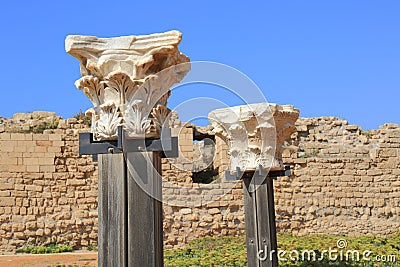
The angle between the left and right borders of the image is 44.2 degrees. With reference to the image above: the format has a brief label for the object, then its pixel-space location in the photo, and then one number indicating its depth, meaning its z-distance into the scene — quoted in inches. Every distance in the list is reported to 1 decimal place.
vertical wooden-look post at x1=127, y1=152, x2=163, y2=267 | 128.6
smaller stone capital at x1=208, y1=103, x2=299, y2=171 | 247.6
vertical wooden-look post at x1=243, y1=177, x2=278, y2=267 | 240.2
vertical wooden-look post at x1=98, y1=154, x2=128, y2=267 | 129.7
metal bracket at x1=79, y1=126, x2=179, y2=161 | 133.4
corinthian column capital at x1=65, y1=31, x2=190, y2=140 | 135.4
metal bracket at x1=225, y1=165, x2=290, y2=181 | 248.7
